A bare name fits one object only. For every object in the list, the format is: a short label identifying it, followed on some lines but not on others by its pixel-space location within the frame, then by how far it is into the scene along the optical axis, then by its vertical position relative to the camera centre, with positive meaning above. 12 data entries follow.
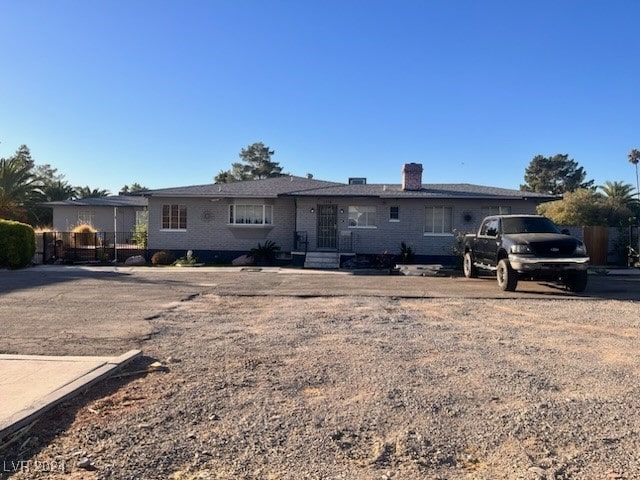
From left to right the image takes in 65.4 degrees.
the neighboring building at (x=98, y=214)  31.89 +1.70
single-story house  22.02 +1.11
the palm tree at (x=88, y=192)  56.07 +5.45
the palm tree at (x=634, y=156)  62.52 +10.86
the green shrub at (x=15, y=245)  19.77 -0.21
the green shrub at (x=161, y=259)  22.69 -0.85
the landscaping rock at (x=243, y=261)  22.20 -0.91
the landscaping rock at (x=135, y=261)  22.58 -0.94
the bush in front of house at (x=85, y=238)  24.98 +0.10
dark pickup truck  12.81 -0.29
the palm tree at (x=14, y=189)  32.75 +3.46
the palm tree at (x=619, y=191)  41.00 +4.27
